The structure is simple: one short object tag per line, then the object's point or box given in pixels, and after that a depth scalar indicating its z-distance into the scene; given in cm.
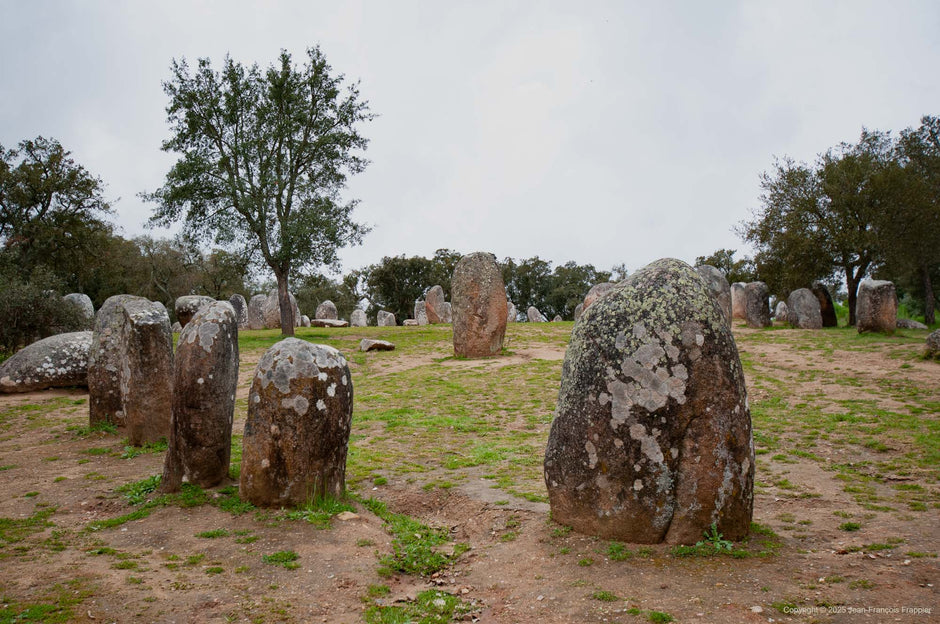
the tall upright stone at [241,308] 3559
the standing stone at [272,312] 3384
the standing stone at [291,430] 598
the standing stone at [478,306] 1797
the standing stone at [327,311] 3891
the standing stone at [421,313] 3938
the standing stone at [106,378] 1046
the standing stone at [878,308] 1986
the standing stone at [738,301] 3105
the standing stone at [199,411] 673
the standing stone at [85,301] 2644
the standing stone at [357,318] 4219
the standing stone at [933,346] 1388
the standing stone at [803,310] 2562
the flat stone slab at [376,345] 2103
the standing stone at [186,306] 2309
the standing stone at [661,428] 469
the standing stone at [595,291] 2394
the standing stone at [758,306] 2731
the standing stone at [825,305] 2661
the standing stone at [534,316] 4238
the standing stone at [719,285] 2078
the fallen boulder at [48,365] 1417
